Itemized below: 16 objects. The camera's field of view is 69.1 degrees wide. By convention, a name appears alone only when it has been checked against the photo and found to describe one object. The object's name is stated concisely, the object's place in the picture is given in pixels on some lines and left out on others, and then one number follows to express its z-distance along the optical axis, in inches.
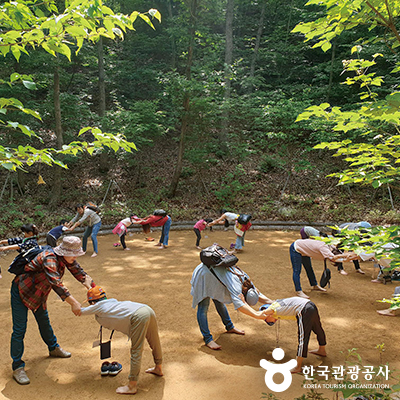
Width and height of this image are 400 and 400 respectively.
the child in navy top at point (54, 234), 292.0
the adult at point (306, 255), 242.4
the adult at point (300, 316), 157.1
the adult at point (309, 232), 264.0
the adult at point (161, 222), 409.1
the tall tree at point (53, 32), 98.7
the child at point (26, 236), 219.5
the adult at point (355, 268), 325.7
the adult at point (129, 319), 138.6
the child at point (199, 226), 410.0
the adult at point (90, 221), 384.2
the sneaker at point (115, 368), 154.8
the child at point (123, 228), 400.5
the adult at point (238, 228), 384.2
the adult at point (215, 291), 165.2
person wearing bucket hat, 149.8
